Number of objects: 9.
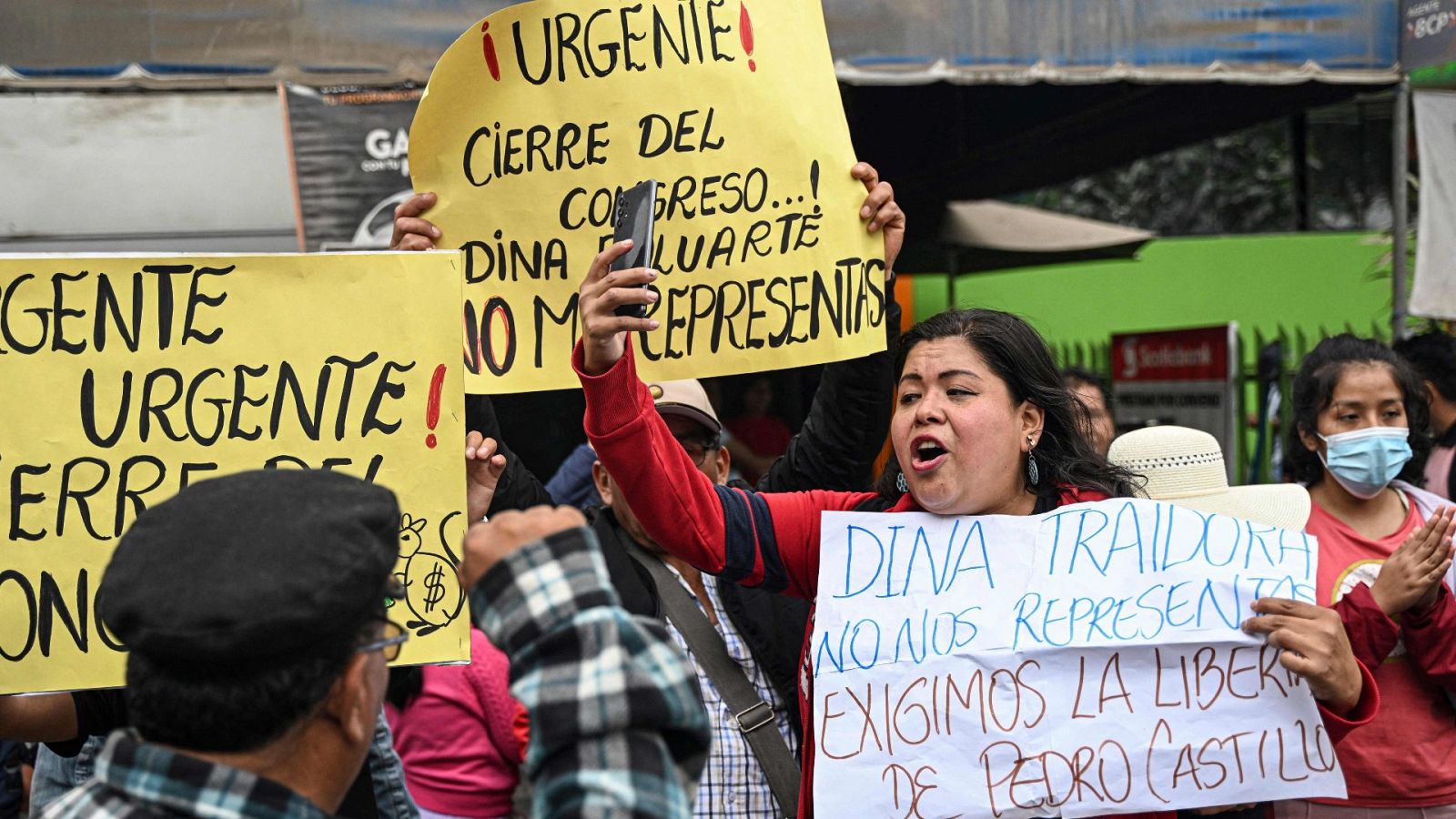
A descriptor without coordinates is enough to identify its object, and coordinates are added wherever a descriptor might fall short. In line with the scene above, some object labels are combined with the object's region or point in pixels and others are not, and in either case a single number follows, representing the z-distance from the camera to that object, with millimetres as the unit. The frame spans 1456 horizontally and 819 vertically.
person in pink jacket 3004
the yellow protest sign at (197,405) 2240
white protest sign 2385
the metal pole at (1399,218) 5769
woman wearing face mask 2814
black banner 5395
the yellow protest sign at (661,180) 2926
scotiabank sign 7090
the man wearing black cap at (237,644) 1305
